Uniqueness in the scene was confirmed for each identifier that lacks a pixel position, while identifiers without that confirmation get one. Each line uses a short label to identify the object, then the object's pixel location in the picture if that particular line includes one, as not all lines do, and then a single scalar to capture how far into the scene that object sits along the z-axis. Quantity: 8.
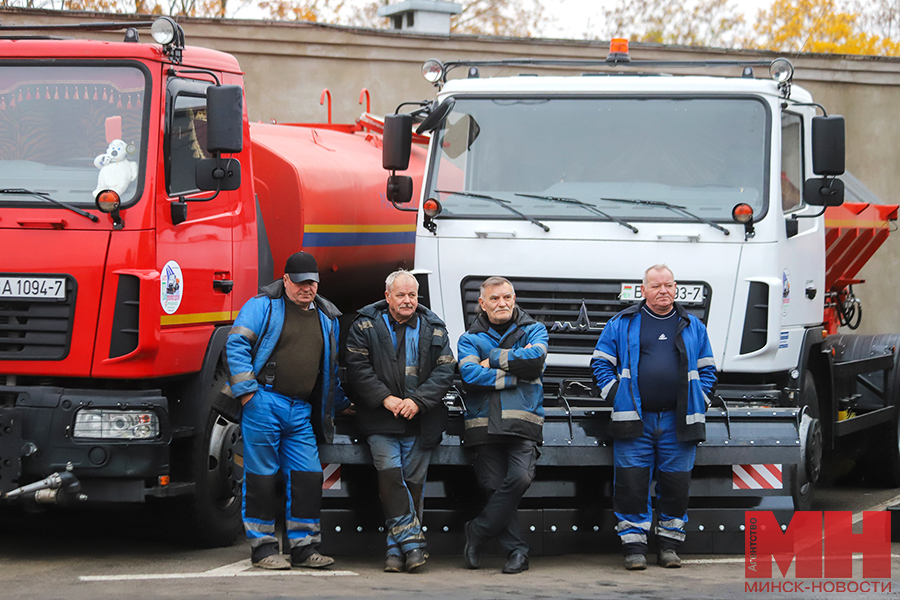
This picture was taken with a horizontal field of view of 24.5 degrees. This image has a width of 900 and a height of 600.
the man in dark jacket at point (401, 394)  11.84
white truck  12.42
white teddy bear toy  11.65
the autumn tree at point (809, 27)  63.06
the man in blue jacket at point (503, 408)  11.78
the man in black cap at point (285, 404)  11.77
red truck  11.42
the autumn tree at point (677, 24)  64.14
